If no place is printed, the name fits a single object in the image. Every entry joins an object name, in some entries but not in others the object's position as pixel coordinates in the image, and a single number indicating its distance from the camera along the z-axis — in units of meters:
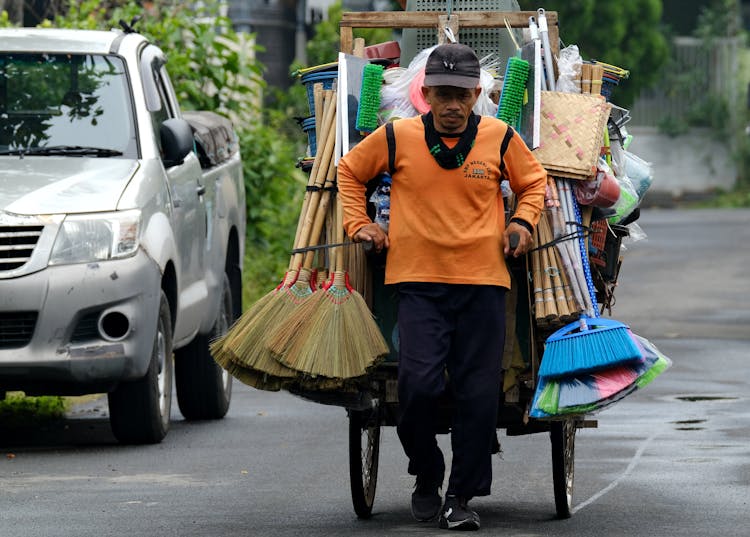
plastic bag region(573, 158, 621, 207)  15.91
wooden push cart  15.87
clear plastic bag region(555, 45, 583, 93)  16.58
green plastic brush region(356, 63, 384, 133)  15.97
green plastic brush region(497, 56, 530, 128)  15.80
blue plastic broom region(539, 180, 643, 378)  14.93
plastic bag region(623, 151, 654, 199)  17.08
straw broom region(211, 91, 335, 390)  15.34
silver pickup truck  19.89
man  15.33
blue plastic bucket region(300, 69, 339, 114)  16.75
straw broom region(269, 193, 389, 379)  15.21
